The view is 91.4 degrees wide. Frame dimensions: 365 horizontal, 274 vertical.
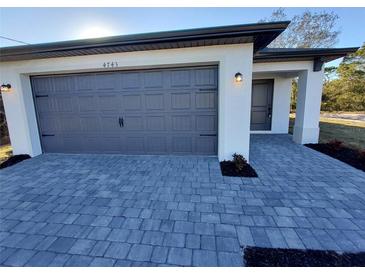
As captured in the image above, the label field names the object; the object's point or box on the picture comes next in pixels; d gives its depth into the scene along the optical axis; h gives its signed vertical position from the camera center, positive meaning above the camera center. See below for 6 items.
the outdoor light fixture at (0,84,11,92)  4.96 +0.63
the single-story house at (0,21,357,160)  4.09 +0.44
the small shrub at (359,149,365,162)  4.33 -1.31
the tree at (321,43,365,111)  16.44 +1.53
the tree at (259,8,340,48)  13.94 +5.78
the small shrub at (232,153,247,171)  4.03 -1.31
